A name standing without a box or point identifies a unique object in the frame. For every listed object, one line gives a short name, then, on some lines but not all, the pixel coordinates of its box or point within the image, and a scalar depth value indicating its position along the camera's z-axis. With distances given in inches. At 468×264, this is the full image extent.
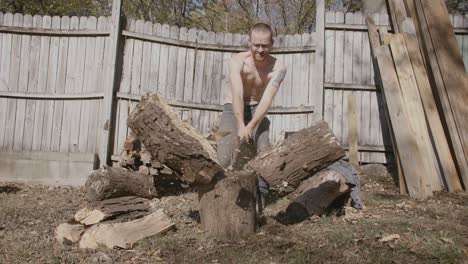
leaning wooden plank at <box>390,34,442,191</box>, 213.6
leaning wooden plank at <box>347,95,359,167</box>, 261.0
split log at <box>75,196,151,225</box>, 139.2
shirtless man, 145.6
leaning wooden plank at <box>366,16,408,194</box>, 263.1
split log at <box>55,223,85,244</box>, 134.7
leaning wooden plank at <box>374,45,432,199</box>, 209.2
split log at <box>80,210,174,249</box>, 129.1
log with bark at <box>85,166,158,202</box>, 172.6
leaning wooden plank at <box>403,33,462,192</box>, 212.1
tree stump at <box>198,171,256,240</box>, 132.3
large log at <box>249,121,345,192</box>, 135.9
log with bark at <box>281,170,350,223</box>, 161.3
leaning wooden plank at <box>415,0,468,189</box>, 211.9
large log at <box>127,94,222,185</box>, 125.2
